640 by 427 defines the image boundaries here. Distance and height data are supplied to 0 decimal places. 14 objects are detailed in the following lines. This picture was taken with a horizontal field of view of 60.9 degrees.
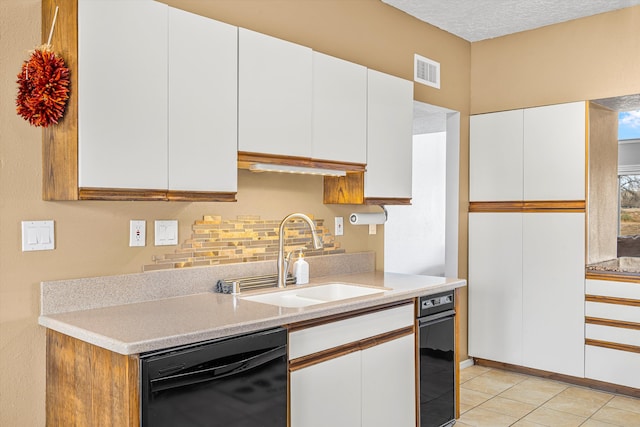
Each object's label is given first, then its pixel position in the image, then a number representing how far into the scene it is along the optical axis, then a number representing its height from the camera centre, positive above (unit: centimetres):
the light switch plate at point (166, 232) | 252 -9
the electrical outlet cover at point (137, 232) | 242 -9
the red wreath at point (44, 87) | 194 +45
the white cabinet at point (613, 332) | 373 -84
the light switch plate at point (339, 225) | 349 -8
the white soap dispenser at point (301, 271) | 299 -33
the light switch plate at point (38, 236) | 211 -9
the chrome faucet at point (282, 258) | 286 -24
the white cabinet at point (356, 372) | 230 -75
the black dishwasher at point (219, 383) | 175 -60
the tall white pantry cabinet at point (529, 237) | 402 -20
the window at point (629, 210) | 490 +2
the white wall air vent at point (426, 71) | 410 +109
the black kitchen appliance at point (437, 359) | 301 -84
